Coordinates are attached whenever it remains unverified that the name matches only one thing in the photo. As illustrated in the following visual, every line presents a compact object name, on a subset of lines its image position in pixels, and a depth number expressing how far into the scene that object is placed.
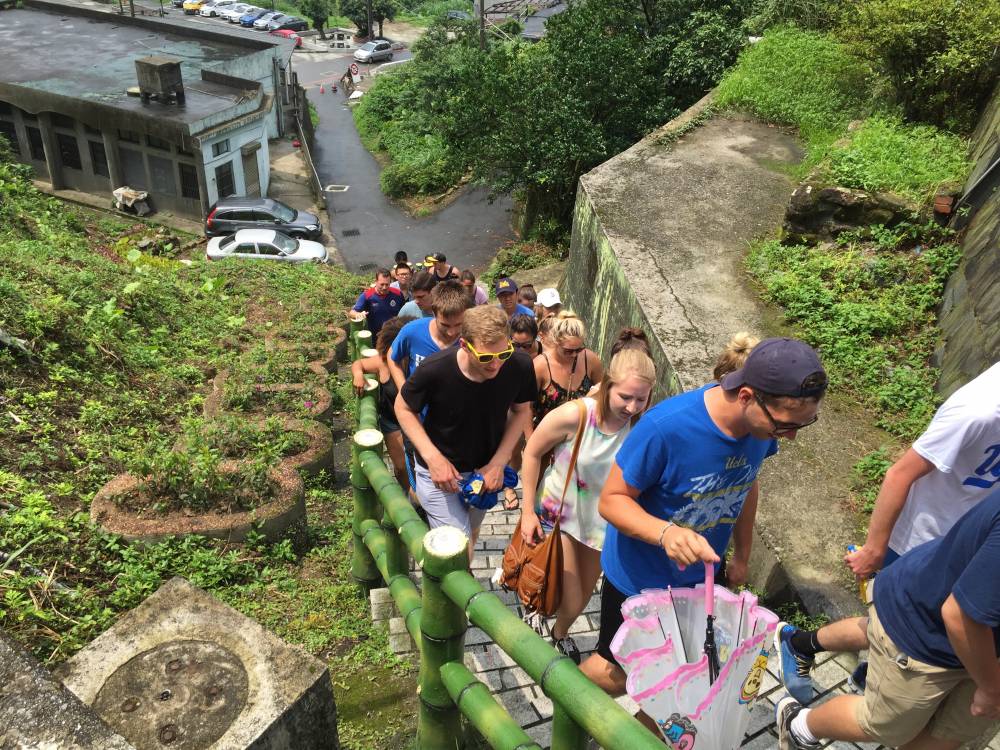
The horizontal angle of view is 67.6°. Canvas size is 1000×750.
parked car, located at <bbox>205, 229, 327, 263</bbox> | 19.23
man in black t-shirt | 3.61
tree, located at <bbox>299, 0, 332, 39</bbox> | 48.66
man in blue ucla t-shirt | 2.61
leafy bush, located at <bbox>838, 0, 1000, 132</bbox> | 8.26
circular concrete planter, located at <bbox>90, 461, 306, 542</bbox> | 4.16
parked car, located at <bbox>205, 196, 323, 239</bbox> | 21.36
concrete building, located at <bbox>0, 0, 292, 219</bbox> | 21.91
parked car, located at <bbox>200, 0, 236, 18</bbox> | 46.59
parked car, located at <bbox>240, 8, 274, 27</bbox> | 45.50
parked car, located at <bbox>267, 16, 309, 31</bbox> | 46.23
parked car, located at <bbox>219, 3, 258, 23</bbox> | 46.03
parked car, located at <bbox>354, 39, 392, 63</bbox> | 44.12
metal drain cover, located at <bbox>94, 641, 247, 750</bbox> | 2.73
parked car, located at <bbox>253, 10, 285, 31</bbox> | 45.41
